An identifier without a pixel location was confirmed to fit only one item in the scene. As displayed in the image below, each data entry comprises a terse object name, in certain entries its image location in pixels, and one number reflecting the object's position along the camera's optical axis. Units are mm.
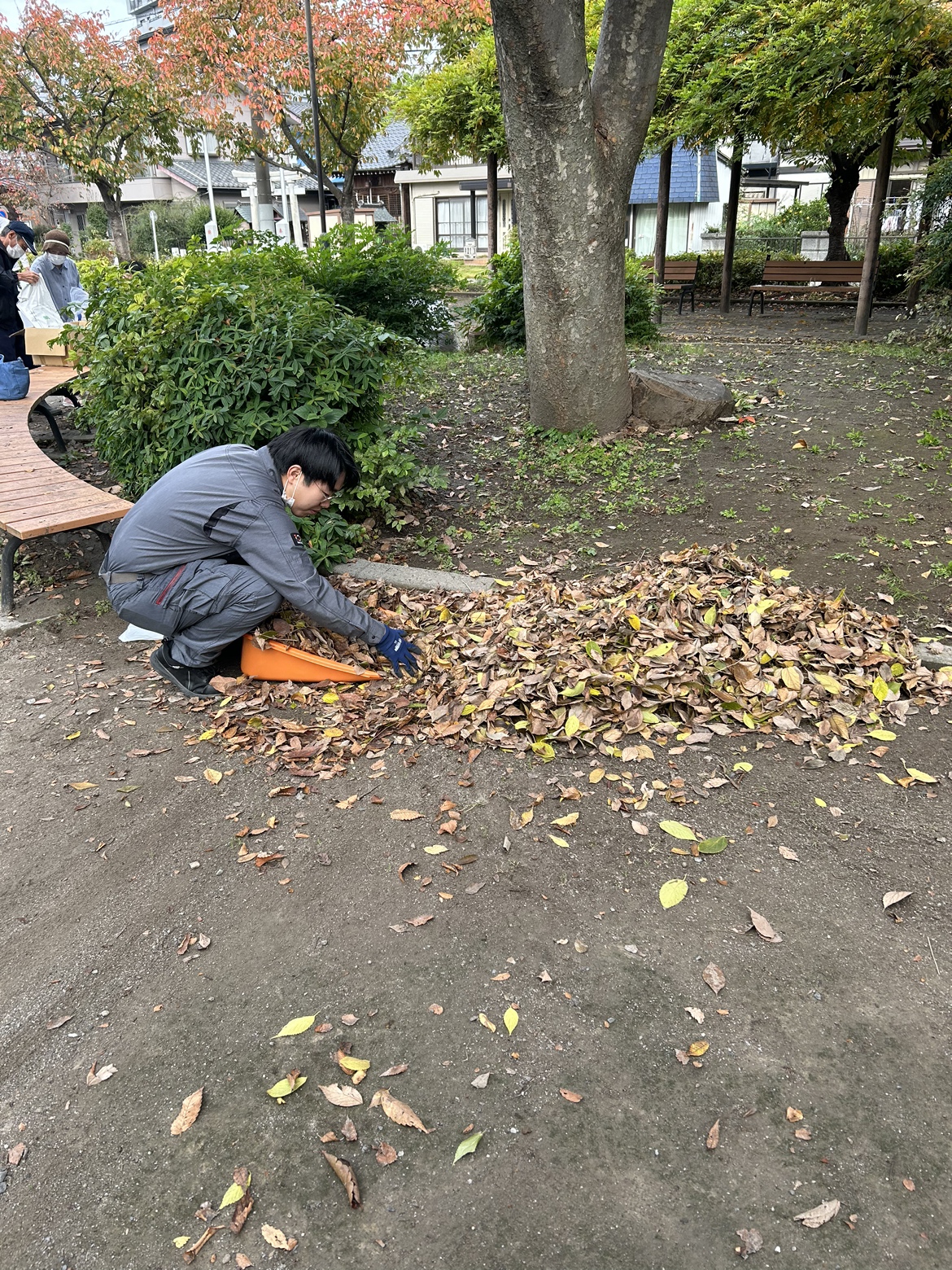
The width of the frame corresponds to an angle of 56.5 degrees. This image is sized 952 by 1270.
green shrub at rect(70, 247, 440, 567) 4641
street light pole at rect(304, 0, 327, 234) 12719
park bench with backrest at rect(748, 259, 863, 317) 14023
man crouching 3584
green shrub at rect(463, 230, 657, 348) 9648
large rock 6414
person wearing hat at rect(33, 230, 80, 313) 9141
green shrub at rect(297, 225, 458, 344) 8242
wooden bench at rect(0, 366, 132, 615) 4434
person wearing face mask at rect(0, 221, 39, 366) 7727
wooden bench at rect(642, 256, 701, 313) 15141
